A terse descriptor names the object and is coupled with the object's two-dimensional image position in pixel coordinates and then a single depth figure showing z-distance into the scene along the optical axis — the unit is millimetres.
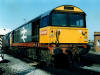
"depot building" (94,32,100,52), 31531
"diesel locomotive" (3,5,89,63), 9324
